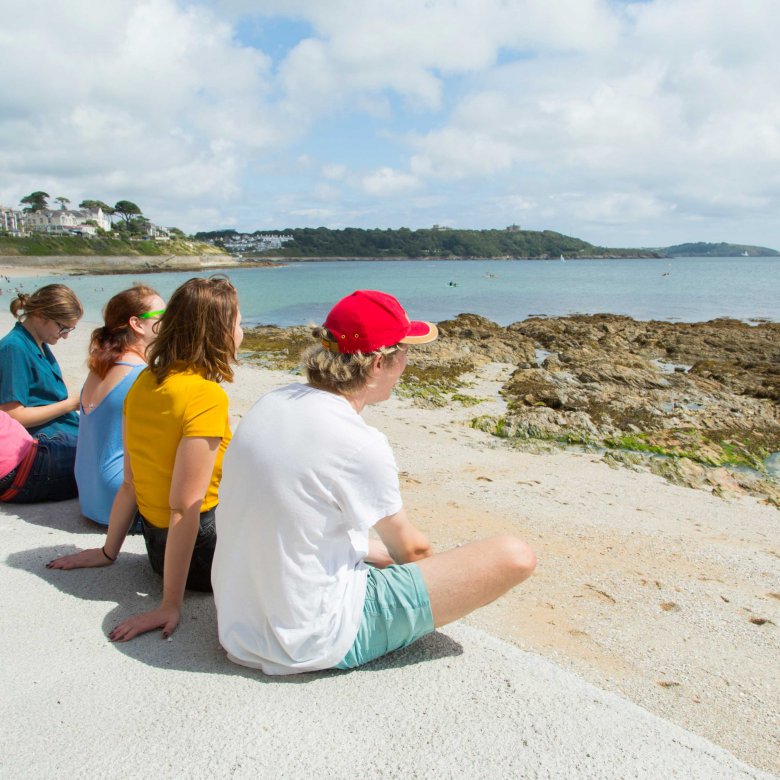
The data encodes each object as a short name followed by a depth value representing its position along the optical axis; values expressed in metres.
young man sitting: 2.11
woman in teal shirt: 4.22
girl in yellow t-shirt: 2.72
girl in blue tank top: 3.62
